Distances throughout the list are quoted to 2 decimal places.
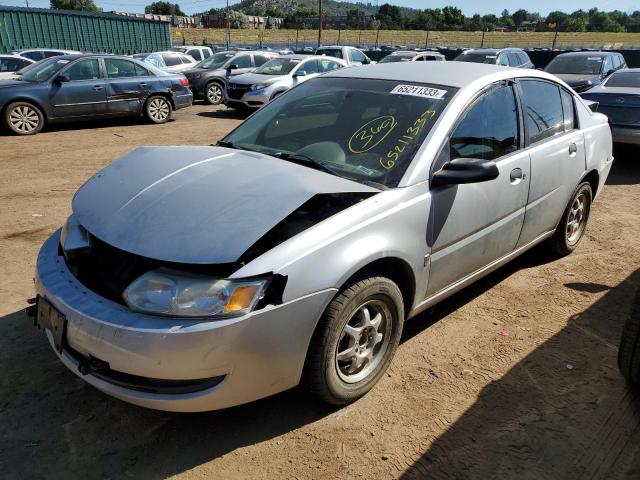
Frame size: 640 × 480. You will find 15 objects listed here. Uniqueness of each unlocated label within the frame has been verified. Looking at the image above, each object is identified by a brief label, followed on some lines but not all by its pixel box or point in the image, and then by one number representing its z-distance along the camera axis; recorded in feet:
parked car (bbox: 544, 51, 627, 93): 36.39
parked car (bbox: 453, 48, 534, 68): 45.57
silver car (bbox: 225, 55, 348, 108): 40.75
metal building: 76.95
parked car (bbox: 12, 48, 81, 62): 55.07
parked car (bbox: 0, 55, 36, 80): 45.42
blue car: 31.64
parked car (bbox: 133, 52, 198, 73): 55.29
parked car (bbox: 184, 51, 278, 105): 50.01
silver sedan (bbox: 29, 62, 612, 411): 7.07
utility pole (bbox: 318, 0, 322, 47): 129.14
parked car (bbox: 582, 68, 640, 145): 24.99
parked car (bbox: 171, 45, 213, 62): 71.34
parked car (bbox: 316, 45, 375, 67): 53.62
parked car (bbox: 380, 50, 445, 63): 60.18
